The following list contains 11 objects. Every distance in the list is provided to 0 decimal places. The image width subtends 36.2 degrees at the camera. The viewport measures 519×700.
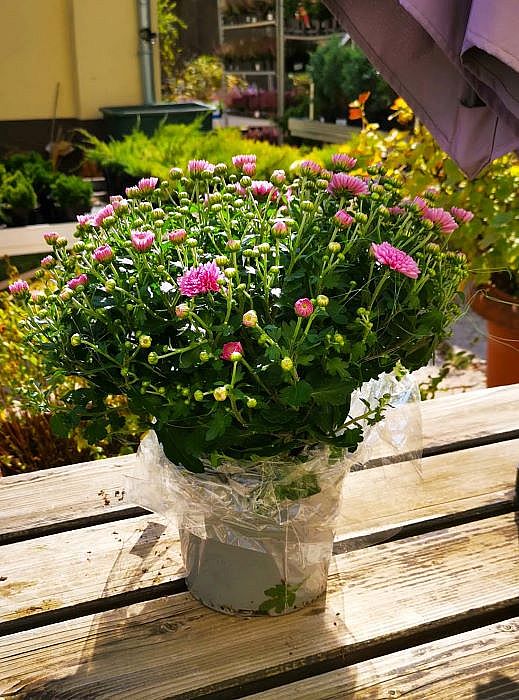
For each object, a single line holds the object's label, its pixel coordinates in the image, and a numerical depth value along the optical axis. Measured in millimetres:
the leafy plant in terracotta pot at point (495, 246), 2020
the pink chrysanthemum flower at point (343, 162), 1007
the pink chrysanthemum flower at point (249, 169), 978
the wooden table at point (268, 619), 839
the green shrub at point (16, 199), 4504
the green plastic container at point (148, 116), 5762
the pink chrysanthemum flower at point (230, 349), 751
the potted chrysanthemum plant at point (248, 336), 786
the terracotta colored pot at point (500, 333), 2115
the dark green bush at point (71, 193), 4738
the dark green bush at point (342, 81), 7105
